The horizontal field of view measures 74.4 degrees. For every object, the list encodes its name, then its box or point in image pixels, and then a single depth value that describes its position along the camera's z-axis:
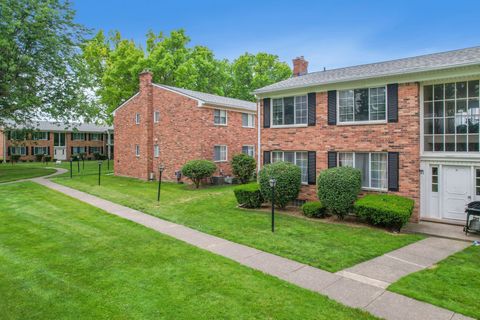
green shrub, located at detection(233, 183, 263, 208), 14.16
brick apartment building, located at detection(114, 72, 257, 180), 22.09
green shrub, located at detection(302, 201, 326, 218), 12.47
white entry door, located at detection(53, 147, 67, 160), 50.88
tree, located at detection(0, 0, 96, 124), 19.94
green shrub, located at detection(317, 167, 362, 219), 11.69
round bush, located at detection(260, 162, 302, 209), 13.33
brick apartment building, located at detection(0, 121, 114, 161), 47.78
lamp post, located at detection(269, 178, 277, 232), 9.93
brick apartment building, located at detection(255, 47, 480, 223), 11.23
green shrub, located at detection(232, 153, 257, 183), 22.50
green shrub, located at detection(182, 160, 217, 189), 20.17
